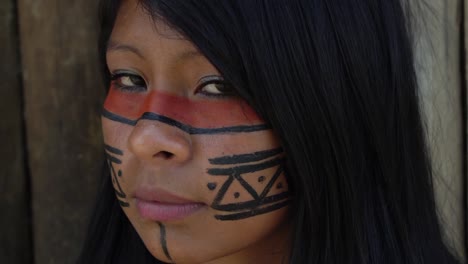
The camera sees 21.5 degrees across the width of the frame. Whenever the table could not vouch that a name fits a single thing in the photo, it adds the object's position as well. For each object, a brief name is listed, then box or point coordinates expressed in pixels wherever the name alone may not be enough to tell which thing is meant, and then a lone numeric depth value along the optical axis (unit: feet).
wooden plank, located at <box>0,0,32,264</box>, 2.76
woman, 2.23
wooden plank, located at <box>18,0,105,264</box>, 2.76
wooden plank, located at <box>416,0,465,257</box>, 2.59
